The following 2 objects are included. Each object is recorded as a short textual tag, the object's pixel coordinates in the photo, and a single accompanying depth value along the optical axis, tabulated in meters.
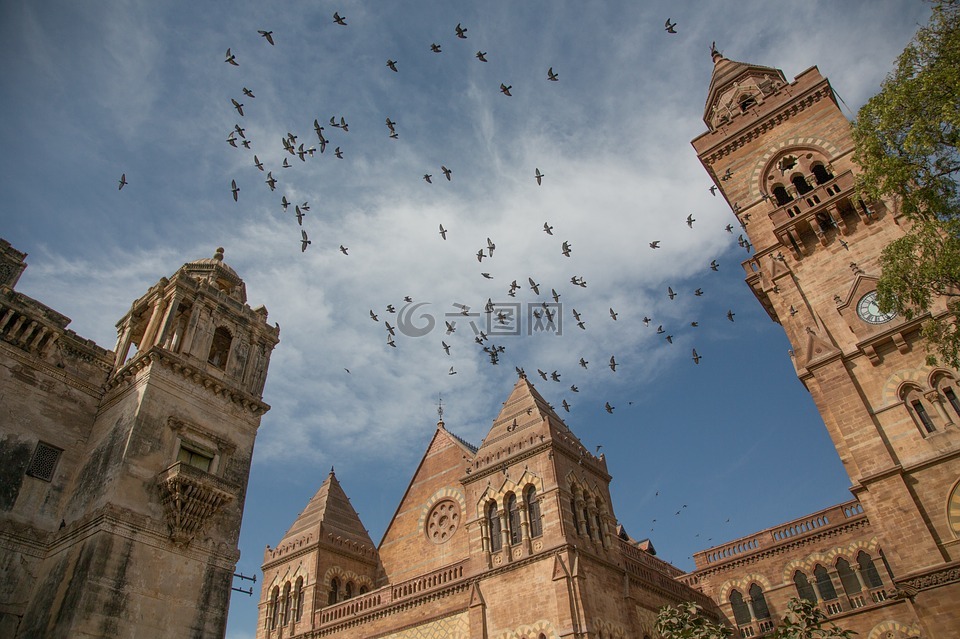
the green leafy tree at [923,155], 14.68
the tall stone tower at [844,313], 18.39
